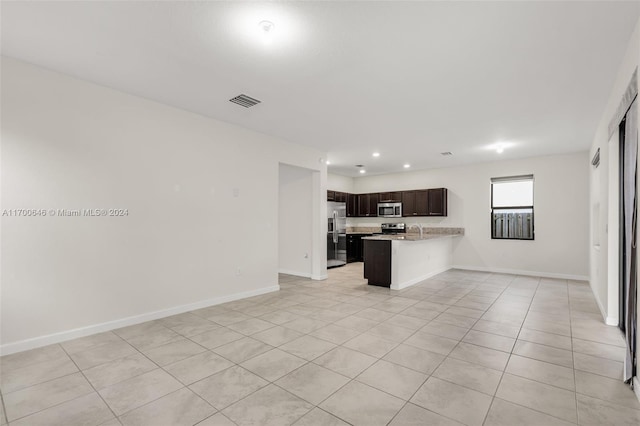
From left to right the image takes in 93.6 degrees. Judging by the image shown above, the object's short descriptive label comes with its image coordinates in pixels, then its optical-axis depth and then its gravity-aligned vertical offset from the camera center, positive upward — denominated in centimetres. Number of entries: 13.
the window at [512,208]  741 +18
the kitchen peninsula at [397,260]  579 -93
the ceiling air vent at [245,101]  391 +151
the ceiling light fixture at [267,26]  242 +154
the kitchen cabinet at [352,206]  1003 +28
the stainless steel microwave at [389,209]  908 +15
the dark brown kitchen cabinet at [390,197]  912 +55
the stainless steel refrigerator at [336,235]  852 -61
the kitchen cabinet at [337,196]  872 +55
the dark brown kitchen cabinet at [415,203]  864 +35
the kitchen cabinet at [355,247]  957 -105
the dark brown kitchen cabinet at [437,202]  832 +36
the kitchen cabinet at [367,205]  969 +31
